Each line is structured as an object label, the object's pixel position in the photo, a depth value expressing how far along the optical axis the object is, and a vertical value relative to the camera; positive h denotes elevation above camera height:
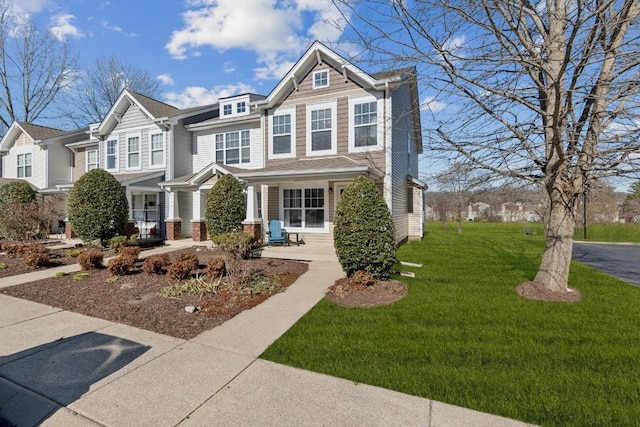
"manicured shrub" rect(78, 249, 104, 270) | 8.38 -1.31
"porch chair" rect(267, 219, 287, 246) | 12.02 -0.83
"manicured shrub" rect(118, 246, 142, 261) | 8.12 -1.08
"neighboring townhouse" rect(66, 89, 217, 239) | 14.97 +3.34
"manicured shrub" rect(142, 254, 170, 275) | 7.74 -1.33
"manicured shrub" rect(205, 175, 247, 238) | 11.75 +0.14
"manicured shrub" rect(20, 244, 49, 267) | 8.84 -1.29
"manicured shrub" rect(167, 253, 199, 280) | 6.89 -1.28
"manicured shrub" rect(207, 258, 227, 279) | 6.94 -1.28
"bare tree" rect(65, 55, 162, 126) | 28.52 +11.83
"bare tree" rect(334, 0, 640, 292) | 4.99 +2.09
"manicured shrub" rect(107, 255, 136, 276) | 7.57 -1.31
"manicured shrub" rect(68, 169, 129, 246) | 11.91 +0.21
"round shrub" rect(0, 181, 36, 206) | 16.94 +1.14
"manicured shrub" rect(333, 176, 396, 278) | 6.52 -0.46
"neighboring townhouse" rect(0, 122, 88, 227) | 19.66 +3.82
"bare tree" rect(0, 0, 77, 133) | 25.27 +10.64
